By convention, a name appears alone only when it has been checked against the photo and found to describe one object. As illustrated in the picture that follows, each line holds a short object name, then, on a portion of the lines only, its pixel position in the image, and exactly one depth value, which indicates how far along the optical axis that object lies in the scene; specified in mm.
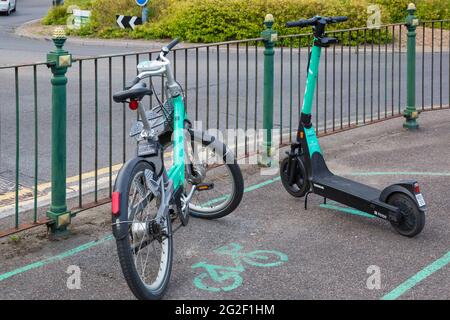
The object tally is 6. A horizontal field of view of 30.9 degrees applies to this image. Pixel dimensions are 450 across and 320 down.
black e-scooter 5910
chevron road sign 24547
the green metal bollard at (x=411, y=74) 9555
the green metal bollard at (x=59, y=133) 5805
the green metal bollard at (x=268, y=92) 7812
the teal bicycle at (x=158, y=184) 4738
